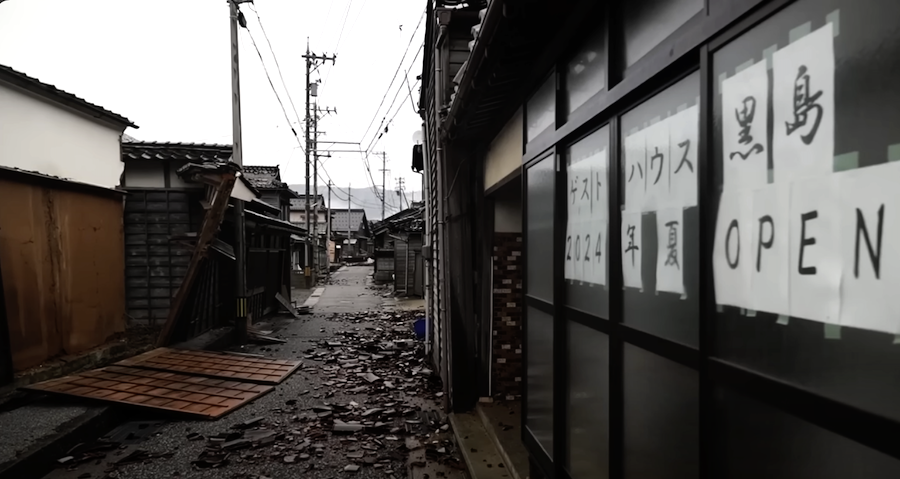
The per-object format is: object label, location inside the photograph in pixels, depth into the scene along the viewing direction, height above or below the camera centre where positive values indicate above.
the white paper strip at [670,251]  2.30 -0.07
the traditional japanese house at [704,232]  1.39 +0.02
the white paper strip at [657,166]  2.43 +0.36
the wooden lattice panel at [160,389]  7.44 -2.47
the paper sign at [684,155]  2.18 +0.37
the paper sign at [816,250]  1.46 -0.04
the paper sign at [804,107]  1.50 +0.41
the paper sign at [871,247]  1.30 -0.03
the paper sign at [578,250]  3.45 -0.09
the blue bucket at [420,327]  12.63 -2.29
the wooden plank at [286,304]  18.70 -2.50
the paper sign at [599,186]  3.10 +0.32
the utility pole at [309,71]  32.31 +11.17
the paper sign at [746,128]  1.75 +0.40
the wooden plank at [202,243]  10.52 -0.08
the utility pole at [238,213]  13.03 +0.70
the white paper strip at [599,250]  3.11 -0.09
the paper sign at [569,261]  3.63 -0.18
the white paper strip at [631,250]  2.69 -0.08
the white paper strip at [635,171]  2.66 +0.36
